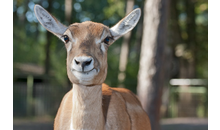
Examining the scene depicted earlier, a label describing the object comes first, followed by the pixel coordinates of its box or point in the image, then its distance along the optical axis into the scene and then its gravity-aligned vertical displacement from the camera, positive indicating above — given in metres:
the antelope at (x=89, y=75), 3.89 -0.11
